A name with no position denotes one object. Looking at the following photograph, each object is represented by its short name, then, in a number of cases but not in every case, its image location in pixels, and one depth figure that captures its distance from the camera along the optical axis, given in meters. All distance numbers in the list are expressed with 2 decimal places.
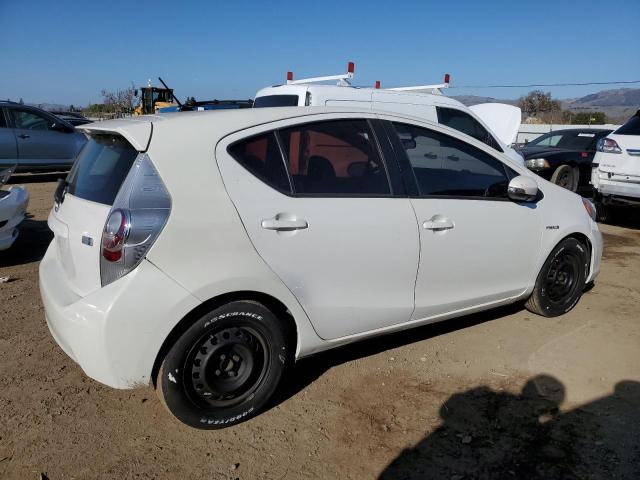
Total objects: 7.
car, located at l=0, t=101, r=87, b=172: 11.52
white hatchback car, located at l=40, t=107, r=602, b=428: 2.50
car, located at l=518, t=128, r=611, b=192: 10.04
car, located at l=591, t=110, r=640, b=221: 7.42
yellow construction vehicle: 25.36
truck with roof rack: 6.90
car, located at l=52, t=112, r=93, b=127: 20.10
